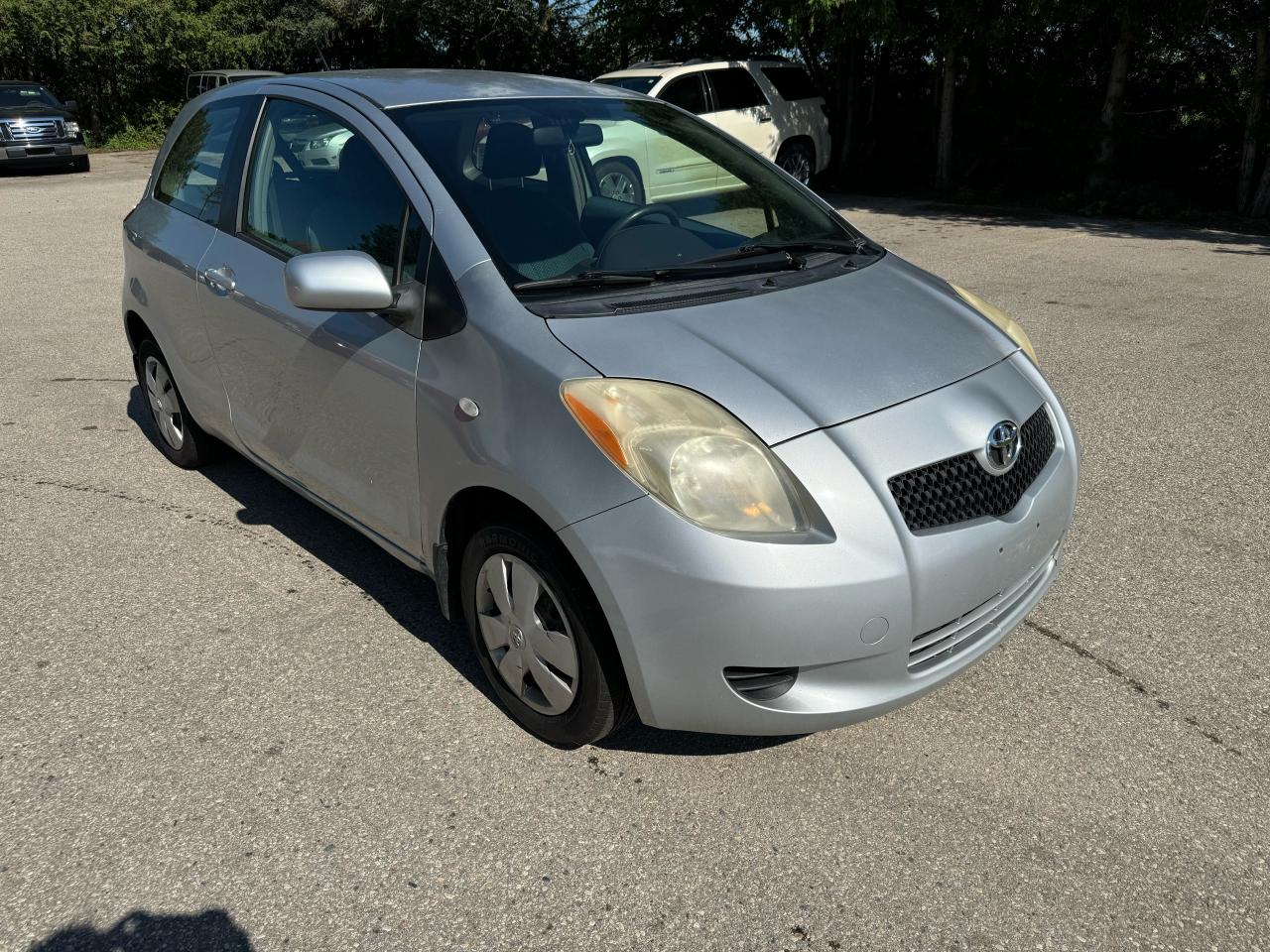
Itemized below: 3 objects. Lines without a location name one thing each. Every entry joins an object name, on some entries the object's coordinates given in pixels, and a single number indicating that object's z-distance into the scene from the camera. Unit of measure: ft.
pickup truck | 59.72
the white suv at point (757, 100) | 43.39
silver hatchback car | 7.75
